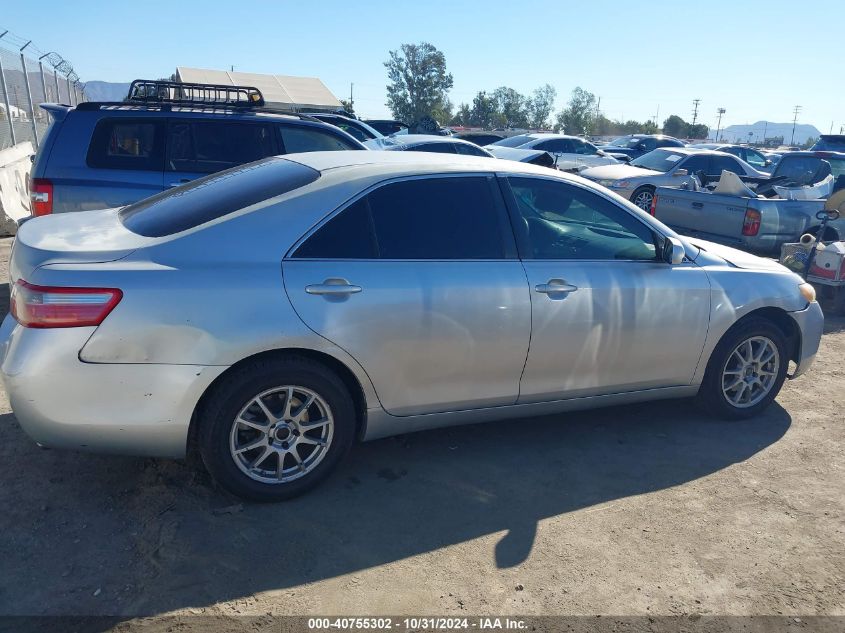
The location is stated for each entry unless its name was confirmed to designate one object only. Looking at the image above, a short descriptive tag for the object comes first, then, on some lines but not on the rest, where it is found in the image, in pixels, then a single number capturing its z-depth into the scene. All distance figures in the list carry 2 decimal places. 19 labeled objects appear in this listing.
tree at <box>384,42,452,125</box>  82.25
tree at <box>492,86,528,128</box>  78.88
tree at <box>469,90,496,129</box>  76.31
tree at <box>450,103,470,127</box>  77.94
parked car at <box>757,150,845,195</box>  11.20
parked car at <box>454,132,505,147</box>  25.88
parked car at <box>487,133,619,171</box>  18.16
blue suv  5.96
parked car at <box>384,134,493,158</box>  11.08
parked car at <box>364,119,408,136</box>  25.83
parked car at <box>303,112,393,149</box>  12.76
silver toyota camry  3.02
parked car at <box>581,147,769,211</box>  13.16
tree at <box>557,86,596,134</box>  84.31
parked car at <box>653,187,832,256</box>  8.66
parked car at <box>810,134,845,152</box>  20.12
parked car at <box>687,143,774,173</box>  23.27
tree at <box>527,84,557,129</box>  84.56
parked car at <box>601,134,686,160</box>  26.33
